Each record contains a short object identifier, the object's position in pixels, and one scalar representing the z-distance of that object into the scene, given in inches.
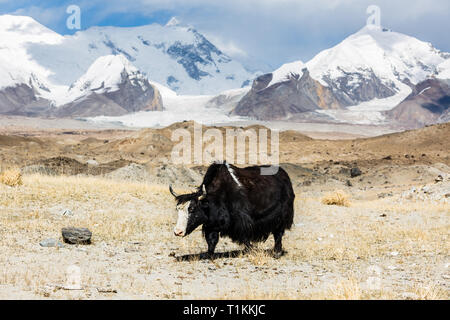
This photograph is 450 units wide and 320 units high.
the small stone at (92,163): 1911.7
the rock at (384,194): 1288.4
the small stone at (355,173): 1860.2
